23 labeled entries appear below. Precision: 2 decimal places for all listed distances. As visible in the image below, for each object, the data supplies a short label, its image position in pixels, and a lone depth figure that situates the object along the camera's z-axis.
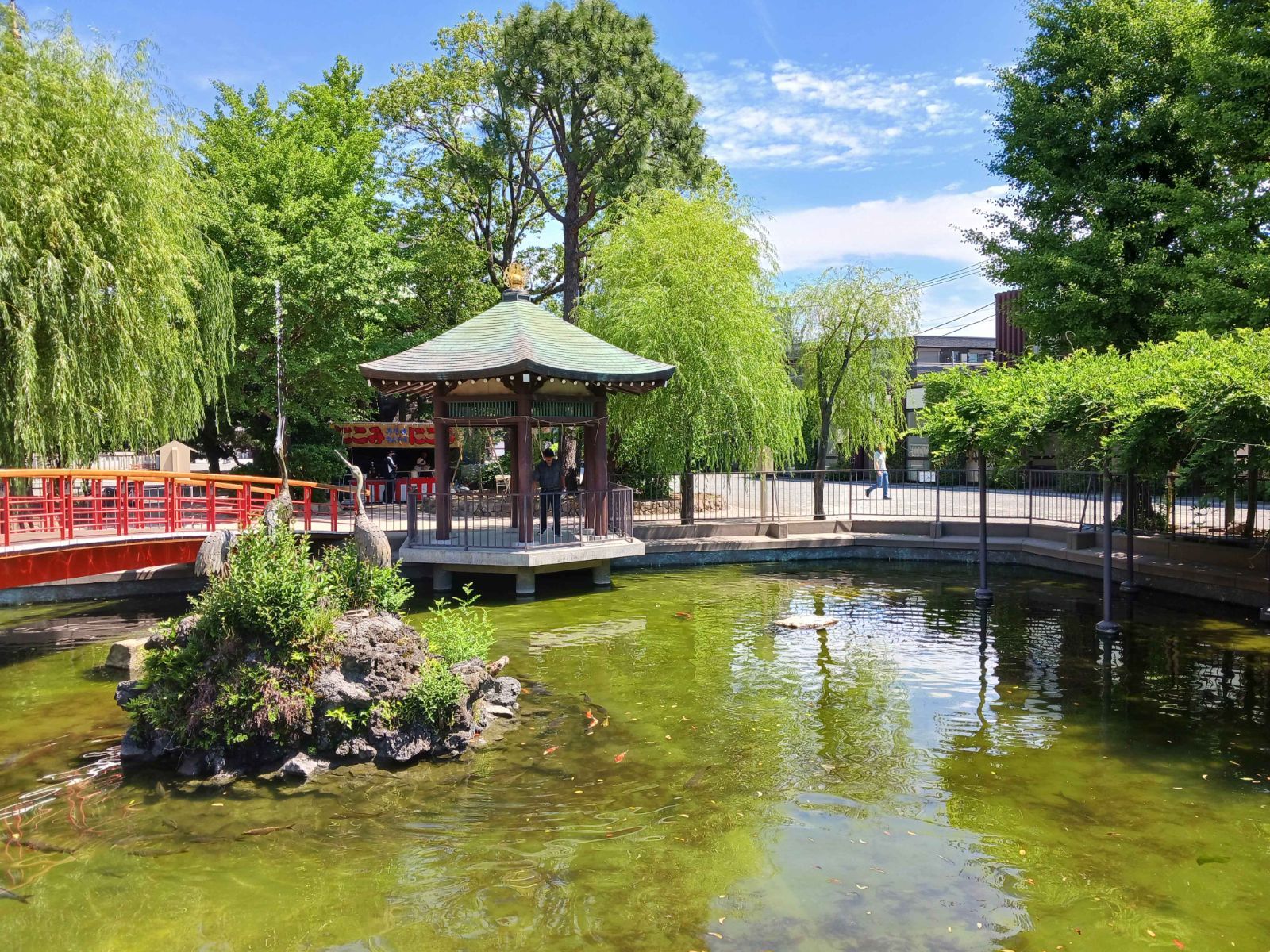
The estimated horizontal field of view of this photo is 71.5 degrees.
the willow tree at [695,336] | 19.75
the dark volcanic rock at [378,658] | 8.38
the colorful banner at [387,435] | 27.02
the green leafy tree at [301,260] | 22.72
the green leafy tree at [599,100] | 23.81
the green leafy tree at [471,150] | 26.08
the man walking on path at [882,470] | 27.75
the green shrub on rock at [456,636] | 9.23
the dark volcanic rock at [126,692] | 8.80
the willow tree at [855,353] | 24.12
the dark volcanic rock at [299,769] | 7.80
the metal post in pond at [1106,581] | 12.41
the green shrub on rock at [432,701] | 8.32
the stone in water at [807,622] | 13.83
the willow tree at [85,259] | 13.80
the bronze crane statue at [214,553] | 10.98
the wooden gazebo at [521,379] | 16.09
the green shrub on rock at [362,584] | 9.55
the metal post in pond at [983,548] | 15.54
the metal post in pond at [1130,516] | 14.38
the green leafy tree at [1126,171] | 15.00
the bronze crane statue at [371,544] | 10.24
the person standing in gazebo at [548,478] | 17.28
